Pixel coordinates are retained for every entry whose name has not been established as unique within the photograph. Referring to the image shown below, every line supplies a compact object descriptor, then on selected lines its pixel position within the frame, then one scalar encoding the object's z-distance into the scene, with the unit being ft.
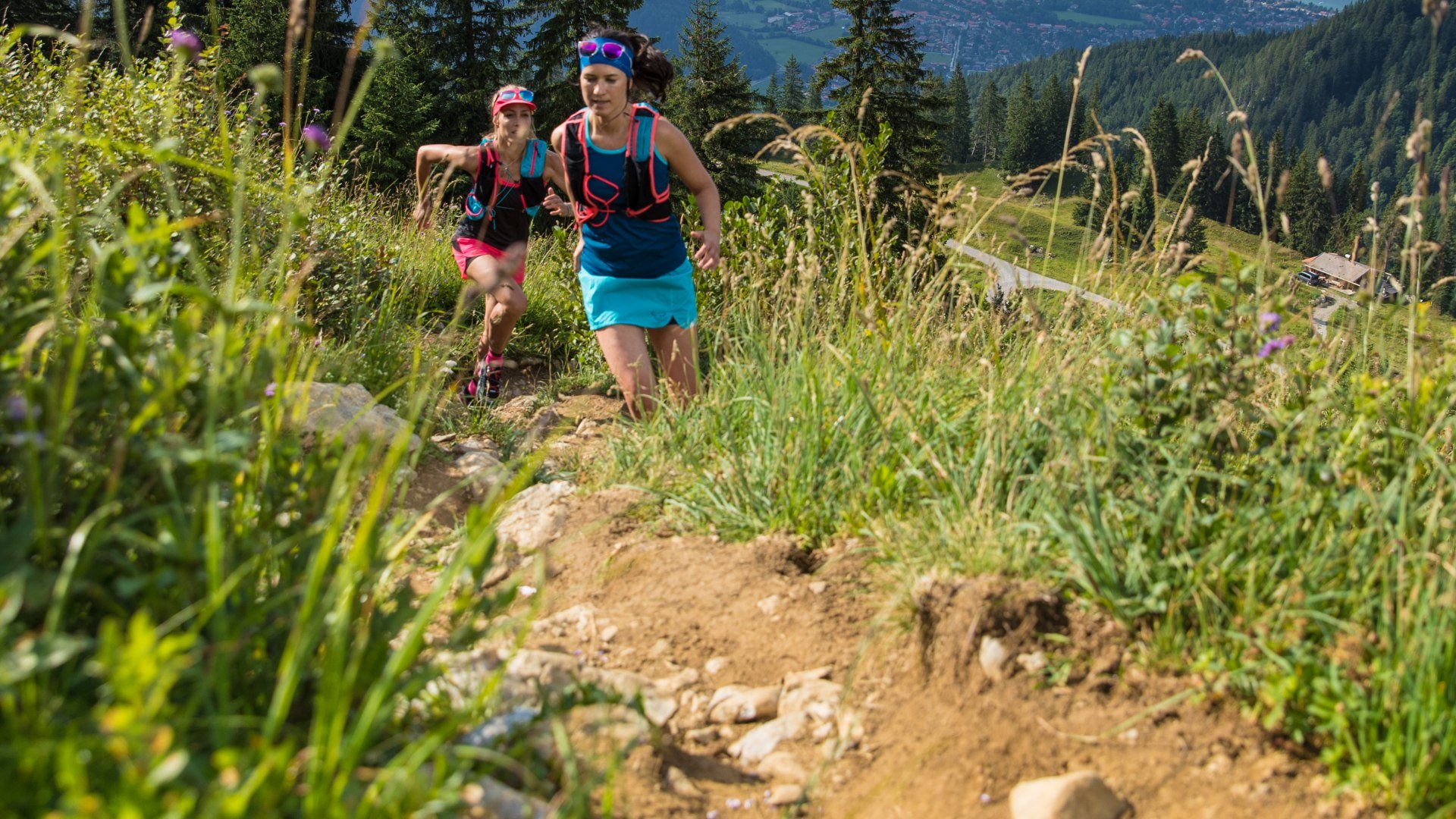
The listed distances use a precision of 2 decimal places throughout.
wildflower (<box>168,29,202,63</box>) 7.69
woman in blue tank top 15.84
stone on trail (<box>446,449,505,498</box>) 13.97
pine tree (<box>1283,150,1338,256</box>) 262.67
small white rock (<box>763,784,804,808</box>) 7.29
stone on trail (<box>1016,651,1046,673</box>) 7.99
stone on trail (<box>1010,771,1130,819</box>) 6.72
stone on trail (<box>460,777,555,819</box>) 5.70
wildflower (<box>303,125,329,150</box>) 8.30
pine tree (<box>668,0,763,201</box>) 128.36
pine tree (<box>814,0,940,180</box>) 132.05
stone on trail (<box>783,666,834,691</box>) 8.87
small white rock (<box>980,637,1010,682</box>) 8.05
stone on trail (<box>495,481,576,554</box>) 12.29
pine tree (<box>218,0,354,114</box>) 89.20
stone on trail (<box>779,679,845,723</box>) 8.41
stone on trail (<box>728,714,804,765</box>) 8.09
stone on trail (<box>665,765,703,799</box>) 7.19
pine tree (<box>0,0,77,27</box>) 116.06
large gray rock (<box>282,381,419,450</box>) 12.81
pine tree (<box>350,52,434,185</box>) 88.17
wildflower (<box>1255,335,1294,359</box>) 8.41
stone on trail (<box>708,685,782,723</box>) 8.63
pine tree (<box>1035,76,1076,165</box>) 409.49
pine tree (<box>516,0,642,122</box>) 106.11
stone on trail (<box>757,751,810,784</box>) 7.65
